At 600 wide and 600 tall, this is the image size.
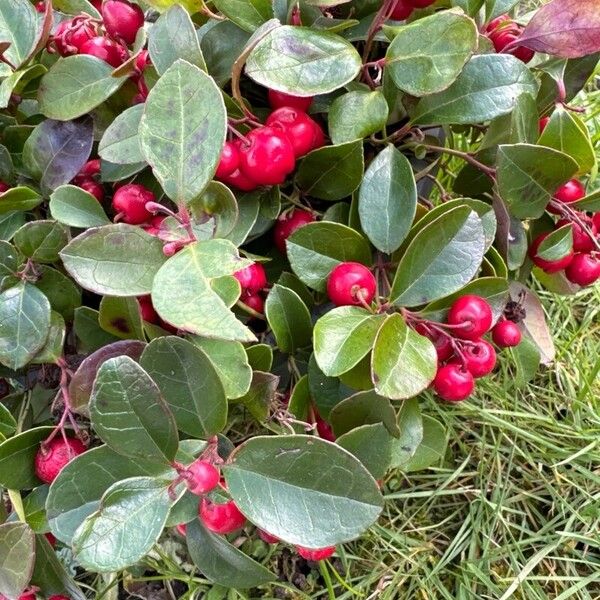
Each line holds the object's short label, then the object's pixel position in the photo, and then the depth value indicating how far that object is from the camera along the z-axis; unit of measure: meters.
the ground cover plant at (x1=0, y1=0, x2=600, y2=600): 0.13
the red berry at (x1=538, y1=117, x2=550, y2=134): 0.18
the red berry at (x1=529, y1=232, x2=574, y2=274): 0.18
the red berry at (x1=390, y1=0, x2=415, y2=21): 0.16
